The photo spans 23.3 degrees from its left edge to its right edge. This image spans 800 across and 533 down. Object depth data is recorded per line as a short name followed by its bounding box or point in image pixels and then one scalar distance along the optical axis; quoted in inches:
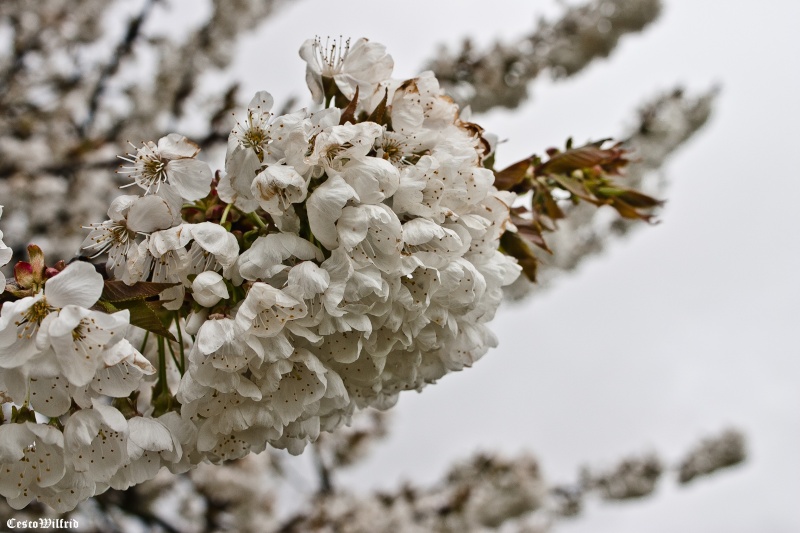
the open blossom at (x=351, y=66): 24.5
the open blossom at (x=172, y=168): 23.1
